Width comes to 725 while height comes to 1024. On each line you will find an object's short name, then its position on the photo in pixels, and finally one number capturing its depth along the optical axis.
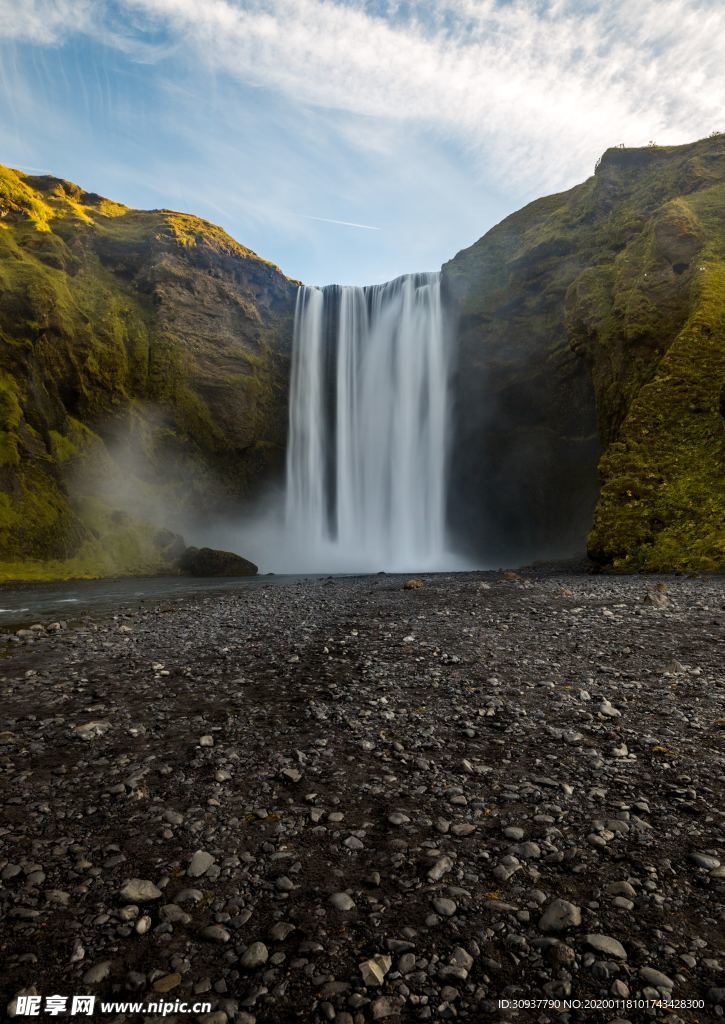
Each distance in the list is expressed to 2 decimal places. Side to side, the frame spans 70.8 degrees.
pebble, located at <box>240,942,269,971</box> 2.79
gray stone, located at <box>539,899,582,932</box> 2.93
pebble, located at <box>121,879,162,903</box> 3.30
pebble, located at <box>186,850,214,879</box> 3.60
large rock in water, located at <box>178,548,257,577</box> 40.78
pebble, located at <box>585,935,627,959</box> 2.70
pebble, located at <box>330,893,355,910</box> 3.23
